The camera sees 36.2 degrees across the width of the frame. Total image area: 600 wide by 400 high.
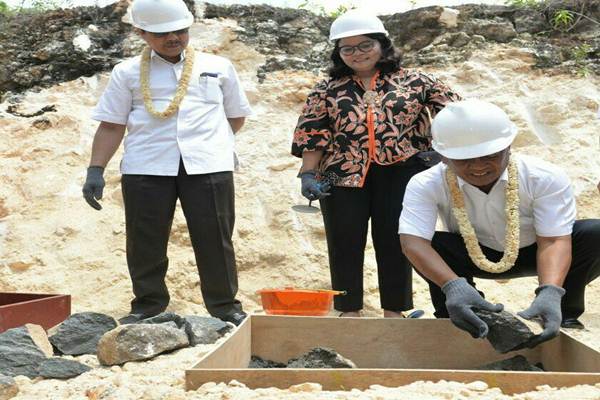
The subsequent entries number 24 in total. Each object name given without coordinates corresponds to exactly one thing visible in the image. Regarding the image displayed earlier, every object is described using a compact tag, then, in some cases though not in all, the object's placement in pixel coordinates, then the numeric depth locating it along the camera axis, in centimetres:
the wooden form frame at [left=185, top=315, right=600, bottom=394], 339
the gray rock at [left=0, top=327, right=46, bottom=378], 349
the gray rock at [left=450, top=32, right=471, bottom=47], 715
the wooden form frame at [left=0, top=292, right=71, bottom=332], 419
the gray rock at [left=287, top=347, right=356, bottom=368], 319
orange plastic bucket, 404
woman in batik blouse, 420
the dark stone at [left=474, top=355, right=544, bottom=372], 326
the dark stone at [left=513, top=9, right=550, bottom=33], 718
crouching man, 328
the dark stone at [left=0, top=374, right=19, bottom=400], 318
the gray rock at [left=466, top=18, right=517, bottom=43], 714
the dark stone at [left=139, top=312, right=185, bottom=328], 396
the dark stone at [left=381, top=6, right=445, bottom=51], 726
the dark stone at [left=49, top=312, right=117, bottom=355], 389
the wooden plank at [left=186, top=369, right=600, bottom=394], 279
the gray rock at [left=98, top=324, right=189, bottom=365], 361
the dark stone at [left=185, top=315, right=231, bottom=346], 388
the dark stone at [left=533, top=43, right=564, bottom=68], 695
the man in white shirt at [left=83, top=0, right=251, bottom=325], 438
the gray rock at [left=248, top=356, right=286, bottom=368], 341
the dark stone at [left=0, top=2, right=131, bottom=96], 729
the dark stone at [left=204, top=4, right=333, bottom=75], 719
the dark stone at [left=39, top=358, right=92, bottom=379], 345
